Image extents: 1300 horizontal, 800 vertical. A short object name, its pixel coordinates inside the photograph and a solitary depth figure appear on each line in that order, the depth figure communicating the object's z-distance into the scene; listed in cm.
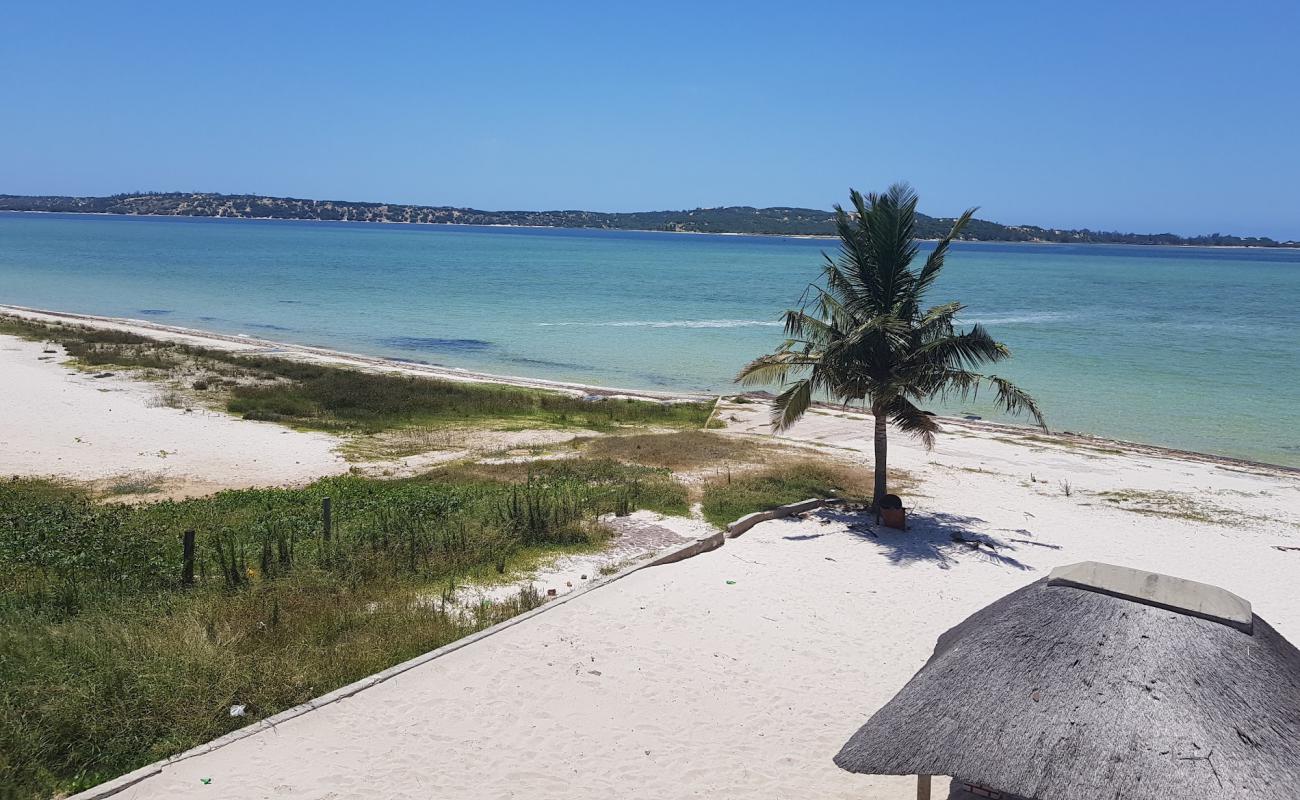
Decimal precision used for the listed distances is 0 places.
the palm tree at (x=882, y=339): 1622
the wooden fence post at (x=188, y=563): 1131
